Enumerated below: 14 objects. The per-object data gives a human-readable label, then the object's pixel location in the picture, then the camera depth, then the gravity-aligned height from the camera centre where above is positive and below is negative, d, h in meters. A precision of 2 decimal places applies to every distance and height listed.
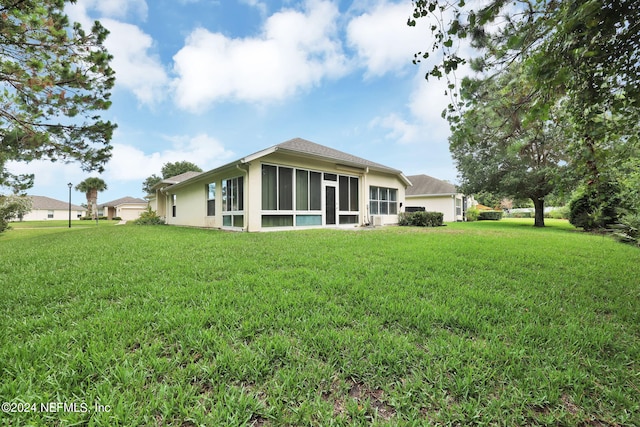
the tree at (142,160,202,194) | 43.23 +8.09
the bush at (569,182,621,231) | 11.02 +0.05
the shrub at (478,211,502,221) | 31.30 -0.31
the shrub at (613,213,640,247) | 7.89 -0.61
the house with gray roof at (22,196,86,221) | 44.72 +1.15
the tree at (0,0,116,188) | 6.16 +3.55
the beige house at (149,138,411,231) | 10.27 +1.11
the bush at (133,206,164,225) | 19.08 -0.28
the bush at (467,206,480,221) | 28.91 -0.26
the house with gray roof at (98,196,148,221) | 39.65 +1.34
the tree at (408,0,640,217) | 2.40 +1.72
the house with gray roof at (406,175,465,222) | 25.55 +1.57
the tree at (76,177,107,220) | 34.88 +3.95
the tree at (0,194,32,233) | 14.75 +0.52
